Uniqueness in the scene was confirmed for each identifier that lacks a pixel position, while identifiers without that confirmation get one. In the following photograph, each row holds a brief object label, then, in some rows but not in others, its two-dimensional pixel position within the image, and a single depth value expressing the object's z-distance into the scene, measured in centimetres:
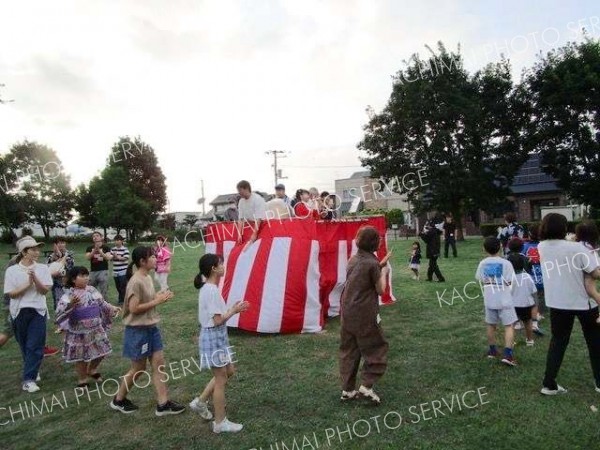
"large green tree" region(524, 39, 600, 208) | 2441
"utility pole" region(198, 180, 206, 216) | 7129
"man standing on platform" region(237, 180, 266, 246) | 806
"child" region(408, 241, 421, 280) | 1305
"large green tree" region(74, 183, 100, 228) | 5400
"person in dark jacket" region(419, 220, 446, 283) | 1238
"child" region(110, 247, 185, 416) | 449
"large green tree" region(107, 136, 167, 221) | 5172
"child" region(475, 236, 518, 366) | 564
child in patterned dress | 559
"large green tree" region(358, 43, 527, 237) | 2694
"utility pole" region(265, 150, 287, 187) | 5453
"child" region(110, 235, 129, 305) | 1086
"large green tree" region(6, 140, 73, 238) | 4959
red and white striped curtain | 751
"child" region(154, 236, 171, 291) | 1155
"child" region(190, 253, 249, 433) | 420
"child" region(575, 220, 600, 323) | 501
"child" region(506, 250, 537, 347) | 622
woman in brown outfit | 457
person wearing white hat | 561
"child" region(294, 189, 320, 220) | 807
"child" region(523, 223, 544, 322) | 729
